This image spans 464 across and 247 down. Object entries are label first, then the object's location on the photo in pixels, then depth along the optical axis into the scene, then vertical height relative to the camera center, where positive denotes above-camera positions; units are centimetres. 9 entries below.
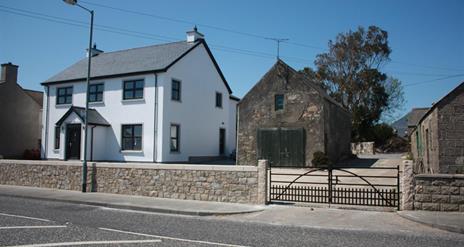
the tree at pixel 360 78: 4691 +910
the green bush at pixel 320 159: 2266 -51
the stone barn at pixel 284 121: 2430 +193
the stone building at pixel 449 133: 1600 +84
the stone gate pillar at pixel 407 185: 1134 -99
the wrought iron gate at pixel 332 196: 1215 -155
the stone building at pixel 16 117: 3369 +258
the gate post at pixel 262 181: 1282 -107
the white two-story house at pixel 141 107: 2627 +303
